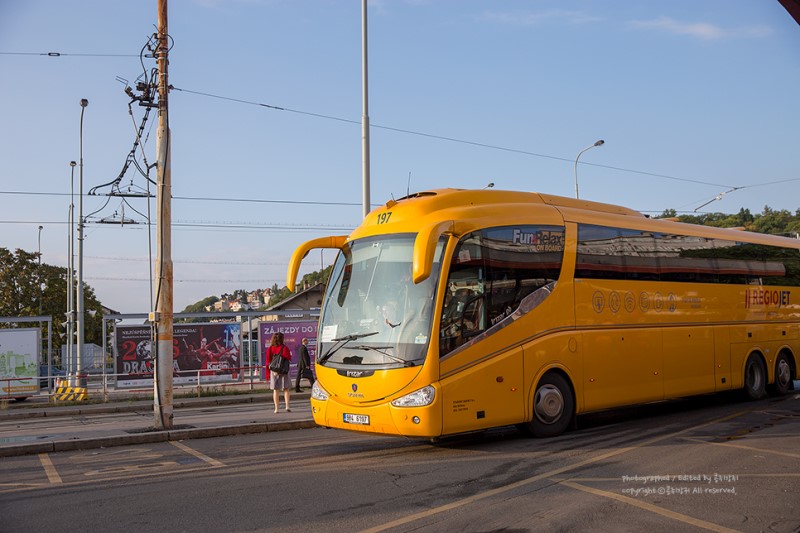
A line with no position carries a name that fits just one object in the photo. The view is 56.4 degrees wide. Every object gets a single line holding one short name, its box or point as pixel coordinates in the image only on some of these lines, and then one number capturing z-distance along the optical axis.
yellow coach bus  9.88
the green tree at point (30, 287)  52.31
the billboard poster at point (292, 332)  27.81
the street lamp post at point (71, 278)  37.72
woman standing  16.41
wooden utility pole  13.29
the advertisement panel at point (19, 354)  27.16
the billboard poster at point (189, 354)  26.75
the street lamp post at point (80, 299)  28.83
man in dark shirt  20.45
